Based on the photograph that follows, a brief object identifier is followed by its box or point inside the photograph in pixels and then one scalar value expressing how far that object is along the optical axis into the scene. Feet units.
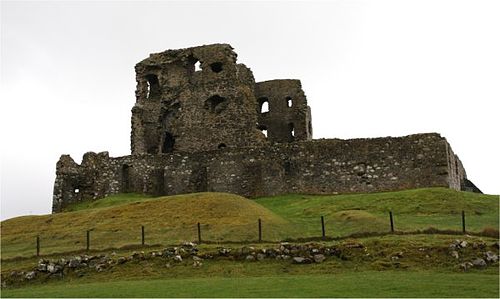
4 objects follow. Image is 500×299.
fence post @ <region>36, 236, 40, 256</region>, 109.70
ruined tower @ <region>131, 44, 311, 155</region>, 188.85
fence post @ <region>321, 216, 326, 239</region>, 103.90
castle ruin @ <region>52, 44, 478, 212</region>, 150.61
